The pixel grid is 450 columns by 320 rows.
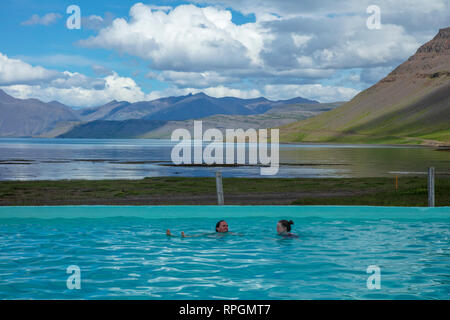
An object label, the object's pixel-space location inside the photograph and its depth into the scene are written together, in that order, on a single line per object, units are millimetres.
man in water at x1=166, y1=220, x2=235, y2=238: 15352
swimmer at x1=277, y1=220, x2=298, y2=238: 15203
